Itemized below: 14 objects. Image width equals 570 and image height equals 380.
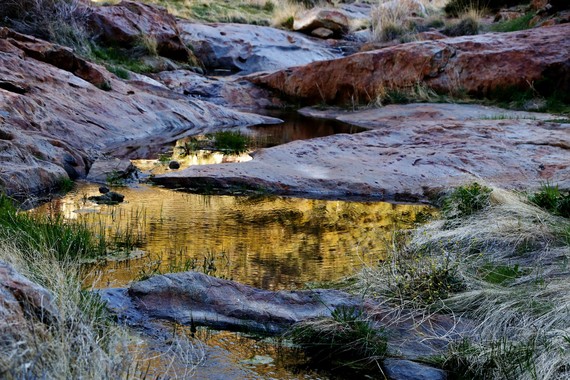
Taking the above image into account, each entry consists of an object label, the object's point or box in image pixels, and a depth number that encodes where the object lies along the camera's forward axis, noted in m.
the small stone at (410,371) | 4.24
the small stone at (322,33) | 26.73
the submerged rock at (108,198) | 8.17
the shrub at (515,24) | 20.36
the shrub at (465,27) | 22.84
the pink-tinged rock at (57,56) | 13.31
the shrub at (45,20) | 16.89
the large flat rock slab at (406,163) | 9.34
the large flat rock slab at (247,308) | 4.73
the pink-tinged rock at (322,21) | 27.02
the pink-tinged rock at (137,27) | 19.42
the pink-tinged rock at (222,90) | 18.44
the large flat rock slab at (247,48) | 22.56
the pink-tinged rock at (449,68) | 15.98
